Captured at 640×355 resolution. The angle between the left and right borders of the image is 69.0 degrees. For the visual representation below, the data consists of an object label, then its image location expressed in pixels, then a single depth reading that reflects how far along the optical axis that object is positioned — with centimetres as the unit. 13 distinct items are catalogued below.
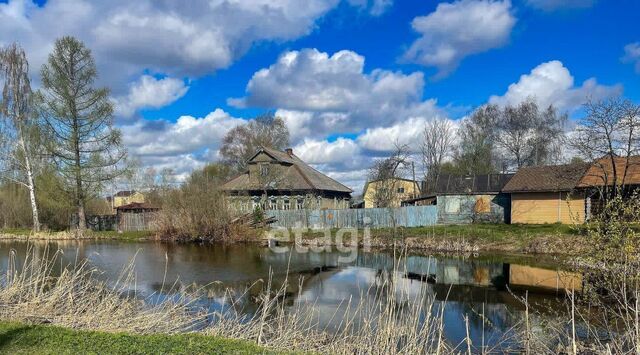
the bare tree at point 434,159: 5191
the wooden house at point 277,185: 3906
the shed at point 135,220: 3700
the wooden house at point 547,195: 2925
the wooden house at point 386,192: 3528
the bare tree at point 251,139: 5891
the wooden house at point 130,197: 6848
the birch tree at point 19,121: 3366
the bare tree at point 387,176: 3494
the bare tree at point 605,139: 2188
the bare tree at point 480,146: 5222
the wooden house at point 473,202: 3400
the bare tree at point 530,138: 4950
